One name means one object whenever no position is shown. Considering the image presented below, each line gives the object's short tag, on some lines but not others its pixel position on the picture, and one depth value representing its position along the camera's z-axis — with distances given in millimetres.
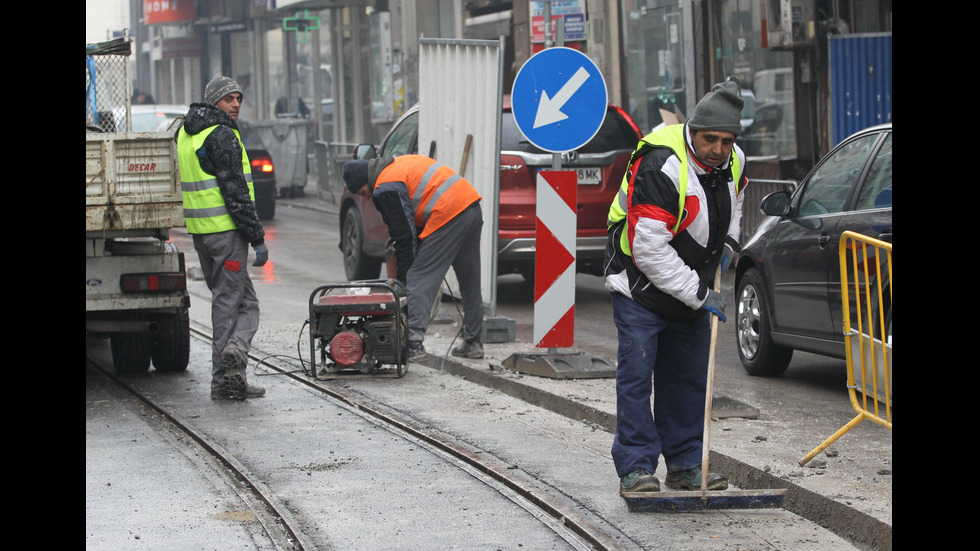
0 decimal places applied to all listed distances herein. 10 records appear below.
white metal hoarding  21125
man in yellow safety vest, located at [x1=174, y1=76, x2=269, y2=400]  16734
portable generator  17859
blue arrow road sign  17500
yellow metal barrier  11164
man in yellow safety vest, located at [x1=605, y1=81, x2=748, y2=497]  10906
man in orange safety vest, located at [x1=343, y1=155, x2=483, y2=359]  18562
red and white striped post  17641
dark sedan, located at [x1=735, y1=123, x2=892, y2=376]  15562
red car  24016
